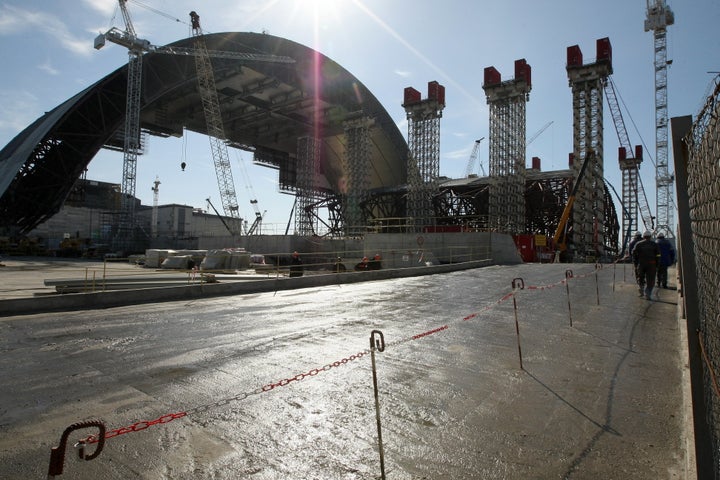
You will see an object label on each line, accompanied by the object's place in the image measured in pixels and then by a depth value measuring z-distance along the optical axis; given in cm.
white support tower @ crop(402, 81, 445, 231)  6256
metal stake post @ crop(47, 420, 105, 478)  192
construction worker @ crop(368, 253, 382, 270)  2658
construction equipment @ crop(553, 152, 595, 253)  4388
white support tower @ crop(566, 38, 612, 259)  4912
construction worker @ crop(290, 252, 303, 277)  2305
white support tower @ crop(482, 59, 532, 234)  5412
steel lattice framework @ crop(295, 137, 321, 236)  7412
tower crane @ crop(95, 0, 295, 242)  4916
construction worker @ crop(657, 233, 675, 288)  1373
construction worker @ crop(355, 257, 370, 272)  2616
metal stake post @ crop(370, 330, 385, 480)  304
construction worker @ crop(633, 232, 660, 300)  1198
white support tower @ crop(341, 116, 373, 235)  6438
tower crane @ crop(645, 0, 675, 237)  7619
